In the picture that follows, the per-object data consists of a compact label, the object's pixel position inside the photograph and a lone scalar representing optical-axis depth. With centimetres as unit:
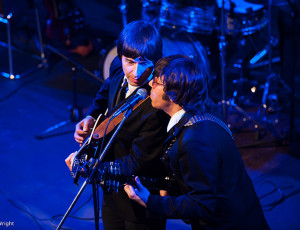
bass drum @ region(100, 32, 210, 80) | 945
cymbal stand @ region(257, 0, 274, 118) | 994
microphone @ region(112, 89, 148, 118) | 384
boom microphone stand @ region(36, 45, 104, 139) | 1024
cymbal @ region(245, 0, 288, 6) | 936
